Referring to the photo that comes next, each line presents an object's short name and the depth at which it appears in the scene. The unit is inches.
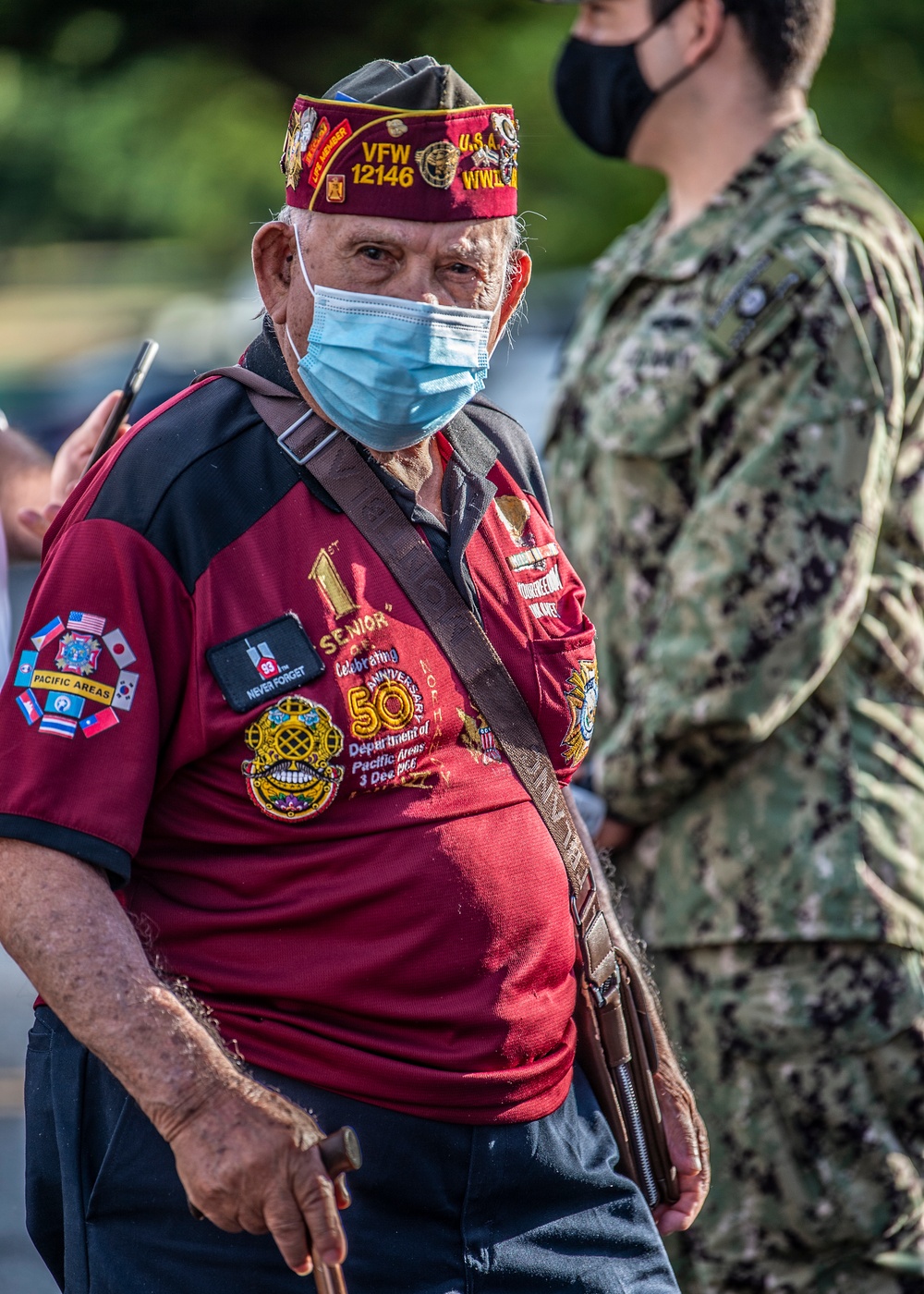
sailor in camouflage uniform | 239.6
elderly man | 210.6
